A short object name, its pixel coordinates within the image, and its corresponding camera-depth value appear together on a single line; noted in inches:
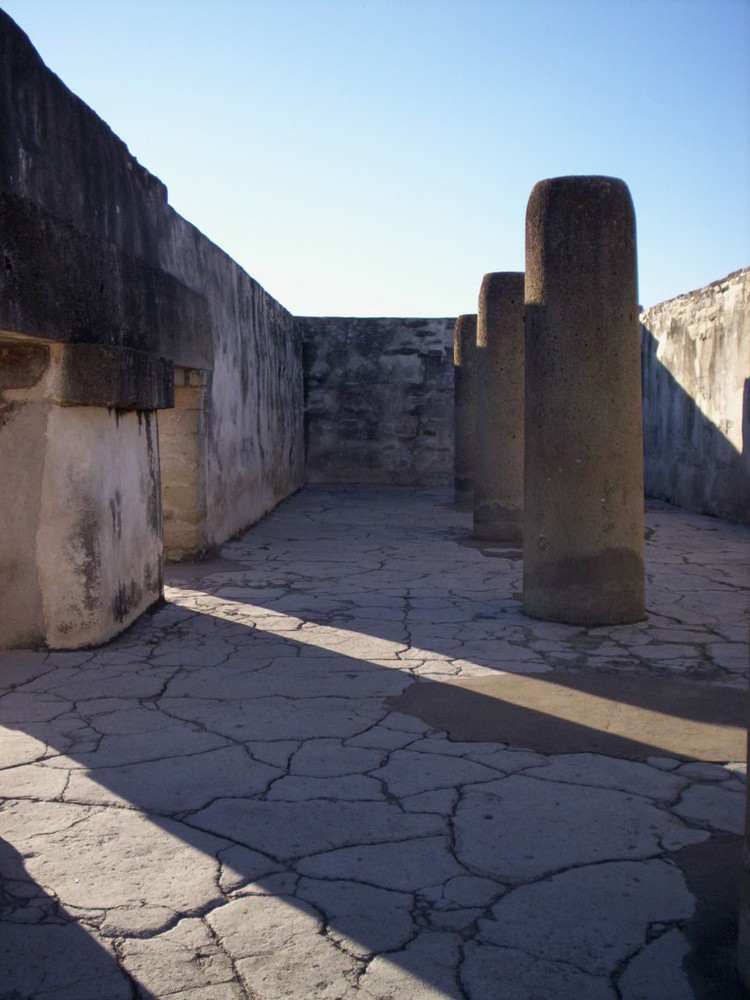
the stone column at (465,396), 432.5
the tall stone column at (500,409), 305.4
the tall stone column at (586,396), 187.9
